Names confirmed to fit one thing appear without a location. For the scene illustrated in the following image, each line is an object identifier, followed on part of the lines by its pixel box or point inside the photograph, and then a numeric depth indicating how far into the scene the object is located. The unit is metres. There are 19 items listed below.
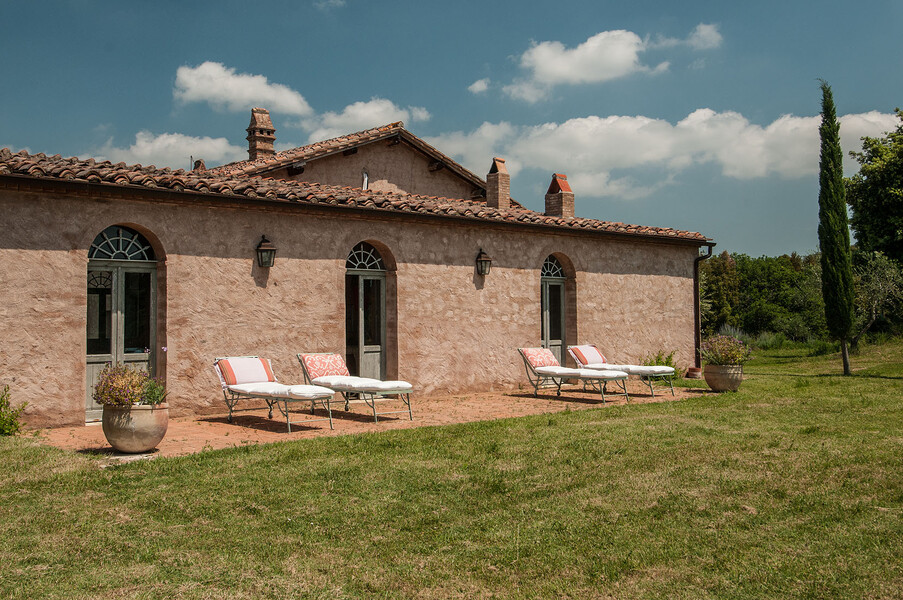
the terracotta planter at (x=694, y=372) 16.69
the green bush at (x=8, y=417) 8.59
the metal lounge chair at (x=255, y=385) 9.16
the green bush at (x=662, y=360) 16.33
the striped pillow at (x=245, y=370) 10.04
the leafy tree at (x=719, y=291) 40.97
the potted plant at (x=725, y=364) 13.30
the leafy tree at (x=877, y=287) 22.25
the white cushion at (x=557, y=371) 12.33
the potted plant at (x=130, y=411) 7.25
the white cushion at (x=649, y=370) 12.95
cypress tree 19.47
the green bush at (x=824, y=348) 26.15
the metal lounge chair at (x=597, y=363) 12.98
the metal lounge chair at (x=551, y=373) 12.26
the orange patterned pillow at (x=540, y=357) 13.20
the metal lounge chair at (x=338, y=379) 9.77
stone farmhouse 9.31
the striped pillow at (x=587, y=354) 13.85
